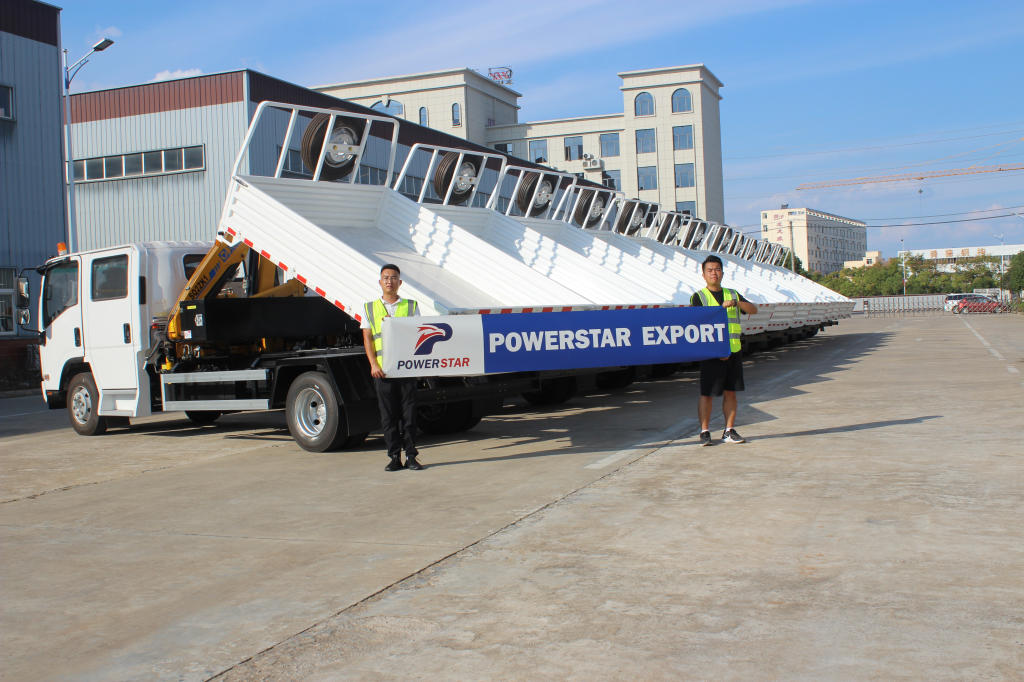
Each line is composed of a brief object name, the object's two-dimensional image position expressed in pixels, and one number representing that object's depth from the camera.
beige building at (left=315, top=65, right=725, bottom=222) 79.00
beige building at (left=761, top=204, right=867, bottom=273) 190.12
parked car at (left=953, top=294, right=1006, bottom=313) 67.09
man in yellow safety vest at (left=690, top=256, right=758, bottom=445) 8.80
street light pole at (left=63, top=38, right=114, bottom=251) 26.50
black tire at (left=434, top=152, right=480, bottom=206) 15.08
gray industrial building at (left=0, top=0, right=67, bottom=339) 26.36
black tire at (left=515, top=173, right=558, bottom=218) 18.16
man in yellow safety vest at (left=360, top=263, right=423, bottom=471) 8.08
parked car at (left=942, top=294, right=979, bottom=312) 71.02
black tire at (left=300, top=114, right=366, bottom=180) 11.58
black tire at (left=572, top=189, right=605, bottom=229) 21.23
